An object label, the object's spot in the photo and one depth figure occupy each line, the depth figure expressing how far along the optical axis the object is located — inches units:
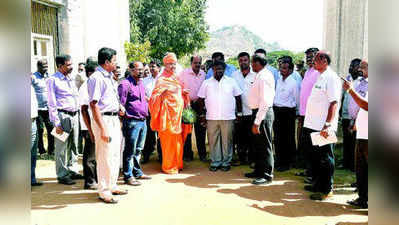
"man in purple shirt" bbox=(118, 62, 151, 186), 203.9
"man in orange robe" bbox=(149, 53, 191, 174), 230.4
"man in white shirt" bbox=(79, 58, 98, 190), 194.1
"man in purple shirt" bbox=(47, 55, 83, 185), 205.3
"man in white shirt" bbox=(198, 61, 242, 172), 235.3
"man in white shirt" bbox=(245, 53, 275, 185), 198.1
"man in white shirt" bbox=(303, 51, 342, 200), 166.6
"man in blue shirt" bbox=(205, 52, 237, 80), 245.1
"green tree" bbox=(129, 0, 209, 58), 1038.4
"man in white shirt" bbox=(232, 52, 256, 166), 251.8
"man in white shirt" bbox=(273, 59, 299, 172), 238.8
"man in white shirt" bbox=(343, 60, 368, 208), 144.0
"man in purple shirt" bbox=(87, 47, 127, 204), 163.9
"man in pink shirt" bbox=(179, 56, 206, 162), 267.6
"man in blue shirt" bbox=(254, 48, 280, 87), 265.0
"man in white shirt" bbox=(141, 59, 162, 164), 269.3
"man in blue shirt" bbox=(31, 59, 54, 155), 268.2
